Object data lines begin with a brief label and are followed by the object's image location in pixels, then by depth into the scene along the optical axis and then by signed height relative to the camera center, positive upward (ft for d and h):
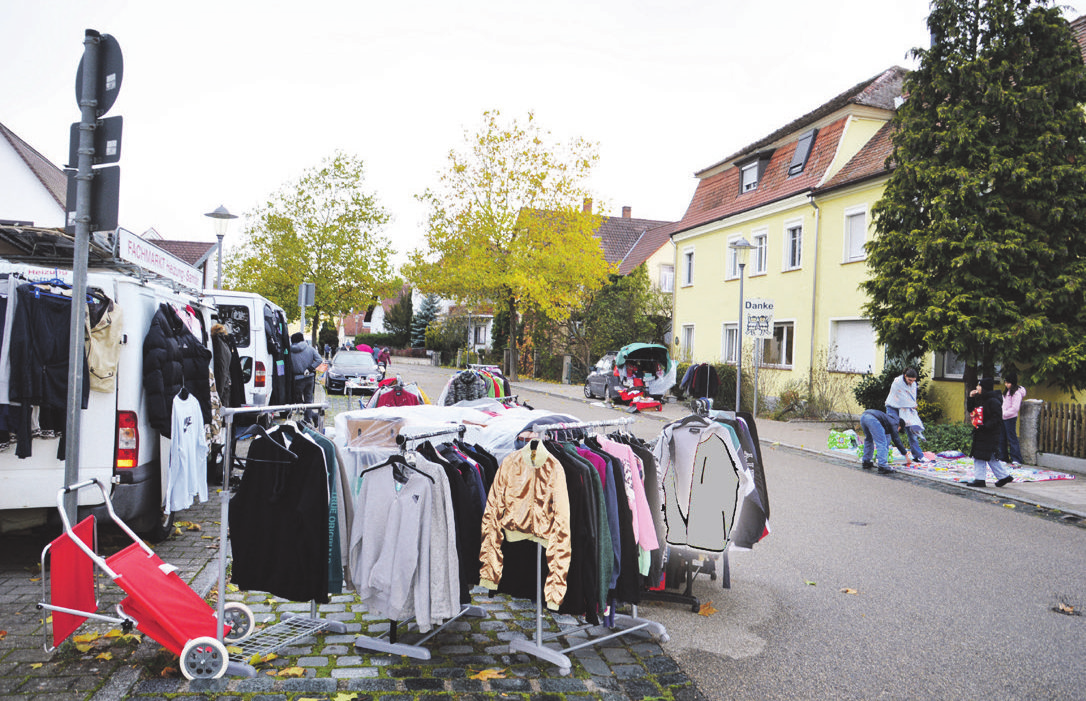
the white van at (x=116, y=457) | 18.33 -3.07
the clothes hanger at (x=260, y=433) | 14.47 -1.77
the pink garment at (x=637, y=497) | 15.02 -2.77
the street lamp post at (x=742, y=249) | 56.54 +8.33
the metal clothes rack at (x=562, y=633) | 14.37 -5.68
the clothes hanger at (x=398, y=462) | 14.25 -2.16
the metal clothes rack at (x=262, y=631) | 13.87 -5.86
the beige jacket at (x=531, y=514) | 13.91 -2.97
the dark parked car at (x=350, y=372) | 77.20 -2.83
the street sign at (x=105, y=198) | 15.71 +2.78
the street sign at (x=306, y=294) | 62.98 +3.99
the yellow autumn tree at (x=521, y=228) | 110.93 +18.10
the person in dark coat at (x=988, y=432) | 35.94 -2.88
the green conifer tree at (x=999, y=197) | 45.88 +10.86
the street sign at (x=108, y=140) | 15.76 +3.97
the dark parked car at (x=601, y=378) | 87.92 -2.75
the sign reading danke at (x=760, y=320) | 51.01 +2.80
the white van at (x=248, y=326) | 41.96 +0.74
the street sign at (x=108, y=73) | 15.87 +5.39
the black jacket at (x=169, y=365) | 19.97 -0.79
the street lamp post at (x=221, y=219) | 63.77 +10.09
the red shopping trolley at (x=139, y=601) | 13.32 -4.82
